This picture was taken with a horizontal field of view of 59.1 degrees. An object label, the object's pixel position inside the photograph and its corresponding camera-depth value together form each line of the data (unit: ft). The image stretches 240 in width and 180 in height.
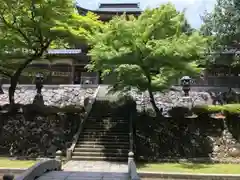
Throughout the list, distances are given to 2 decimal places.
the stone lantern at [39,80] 55.74
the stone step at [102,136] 42.47
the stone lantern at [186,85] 56.37
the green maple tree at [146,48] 39.87
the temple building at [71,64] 69.03
